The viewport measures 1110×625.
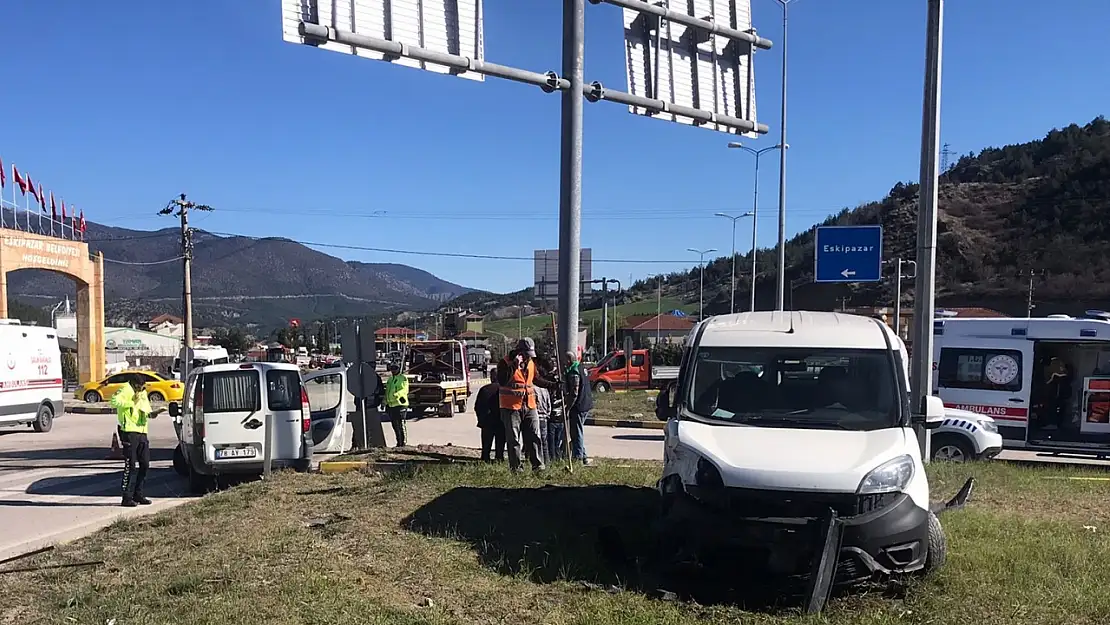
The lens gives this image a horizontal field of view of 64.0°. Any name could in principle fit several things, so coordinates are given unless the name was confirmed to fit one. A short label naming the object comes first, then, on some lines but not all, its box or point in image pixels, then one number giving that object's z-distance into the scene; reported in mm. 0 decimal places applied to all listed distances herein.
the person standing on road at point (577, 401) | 12430
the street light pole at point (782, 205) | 28734
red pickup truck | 37812
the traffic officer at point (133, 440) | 11648
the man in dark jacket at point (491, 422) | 12461
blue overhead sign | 21812
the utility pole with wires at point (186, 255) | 36094
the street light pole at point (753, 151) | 36594
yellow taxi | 33375
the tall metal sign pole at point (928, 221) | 12258
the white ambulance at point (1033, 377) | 14289
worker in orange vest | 11023
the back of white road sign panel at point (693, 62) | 12883
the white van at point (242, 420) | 12523
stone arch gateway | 36188
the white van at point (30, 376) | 21672
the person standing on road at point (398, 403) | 16562
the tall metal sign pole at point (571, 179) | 12133
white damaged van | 5871
